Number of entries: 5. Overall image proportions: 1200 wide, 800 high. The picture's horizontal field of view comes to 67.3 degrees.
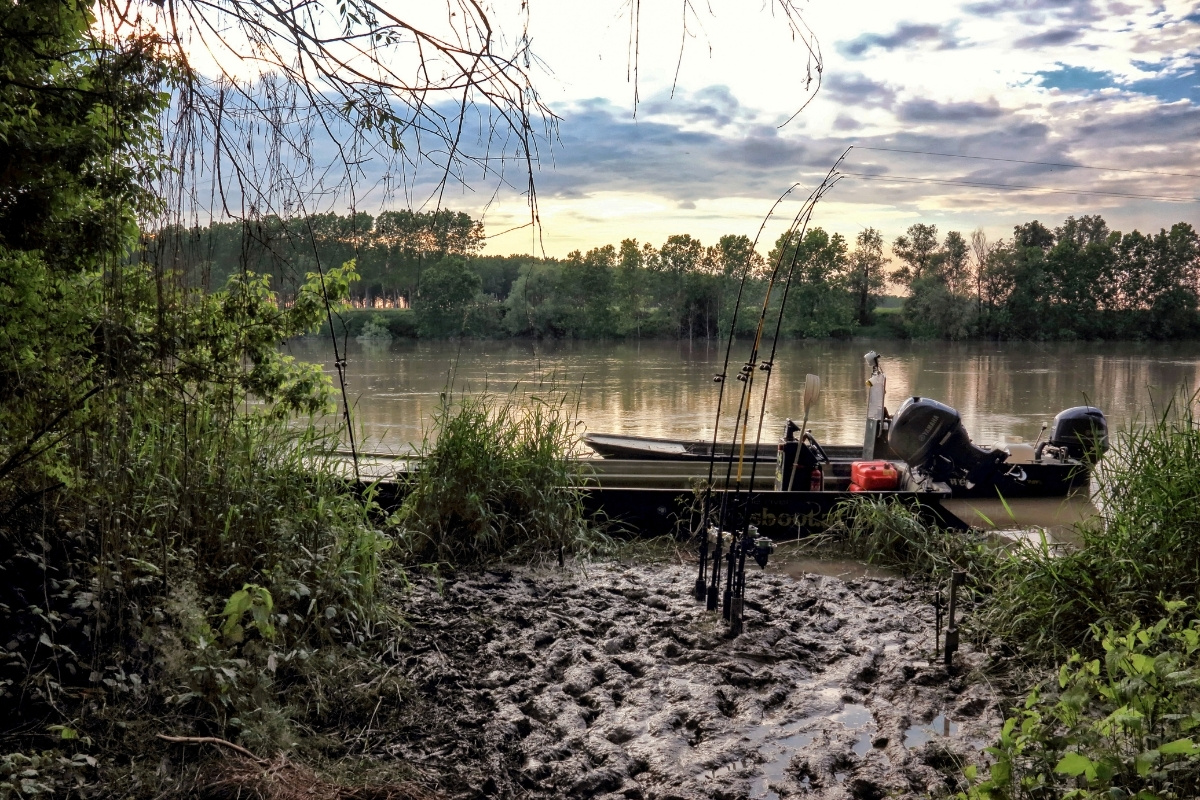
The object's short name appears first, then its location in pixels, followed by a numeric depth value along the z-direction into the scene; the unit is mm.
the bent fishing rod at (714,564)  5031
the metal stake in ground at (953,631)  4184
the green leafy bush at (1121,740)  2246
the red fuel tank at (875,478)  8000
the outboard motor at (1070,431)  9828
